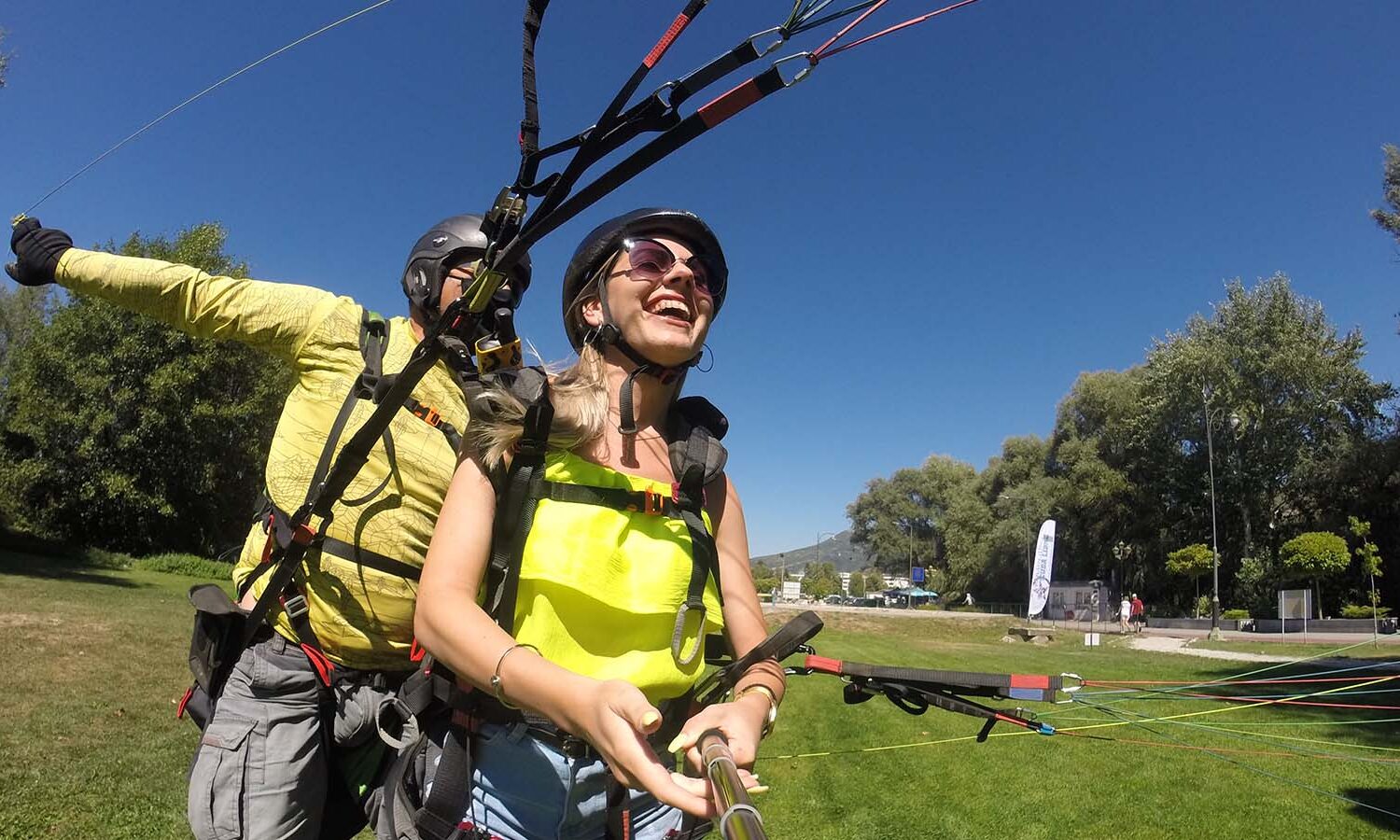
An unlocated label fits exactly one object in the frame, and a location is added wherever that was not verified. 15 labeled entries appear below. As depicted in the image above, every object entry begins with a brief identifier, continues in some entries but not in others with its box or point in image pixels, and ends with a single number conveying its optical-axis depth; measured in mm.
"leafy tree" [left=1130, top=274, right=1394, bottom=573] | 46500
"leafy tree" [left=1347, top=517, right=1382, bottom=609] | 35856
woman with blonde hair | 1602
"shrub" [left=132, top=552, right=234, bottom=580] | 33344
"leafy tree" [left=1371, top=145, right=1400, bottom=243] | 30656
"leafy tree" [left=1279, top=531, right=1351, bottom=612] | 36000
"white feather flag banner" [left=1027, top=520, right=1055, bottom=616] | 31344
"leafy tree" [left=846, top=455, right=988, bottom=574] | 94812
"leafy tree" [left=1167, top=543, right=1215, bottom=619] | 42144
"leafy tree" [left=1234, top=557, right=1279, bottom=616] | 43750
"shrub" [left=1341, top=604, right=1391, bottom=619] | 36594
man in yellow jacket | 2322
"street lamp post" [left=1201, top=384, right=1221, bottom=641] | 34375
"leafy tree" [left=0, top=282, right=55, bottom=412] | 45750
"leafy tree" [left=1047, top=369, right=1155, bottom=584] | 54938
